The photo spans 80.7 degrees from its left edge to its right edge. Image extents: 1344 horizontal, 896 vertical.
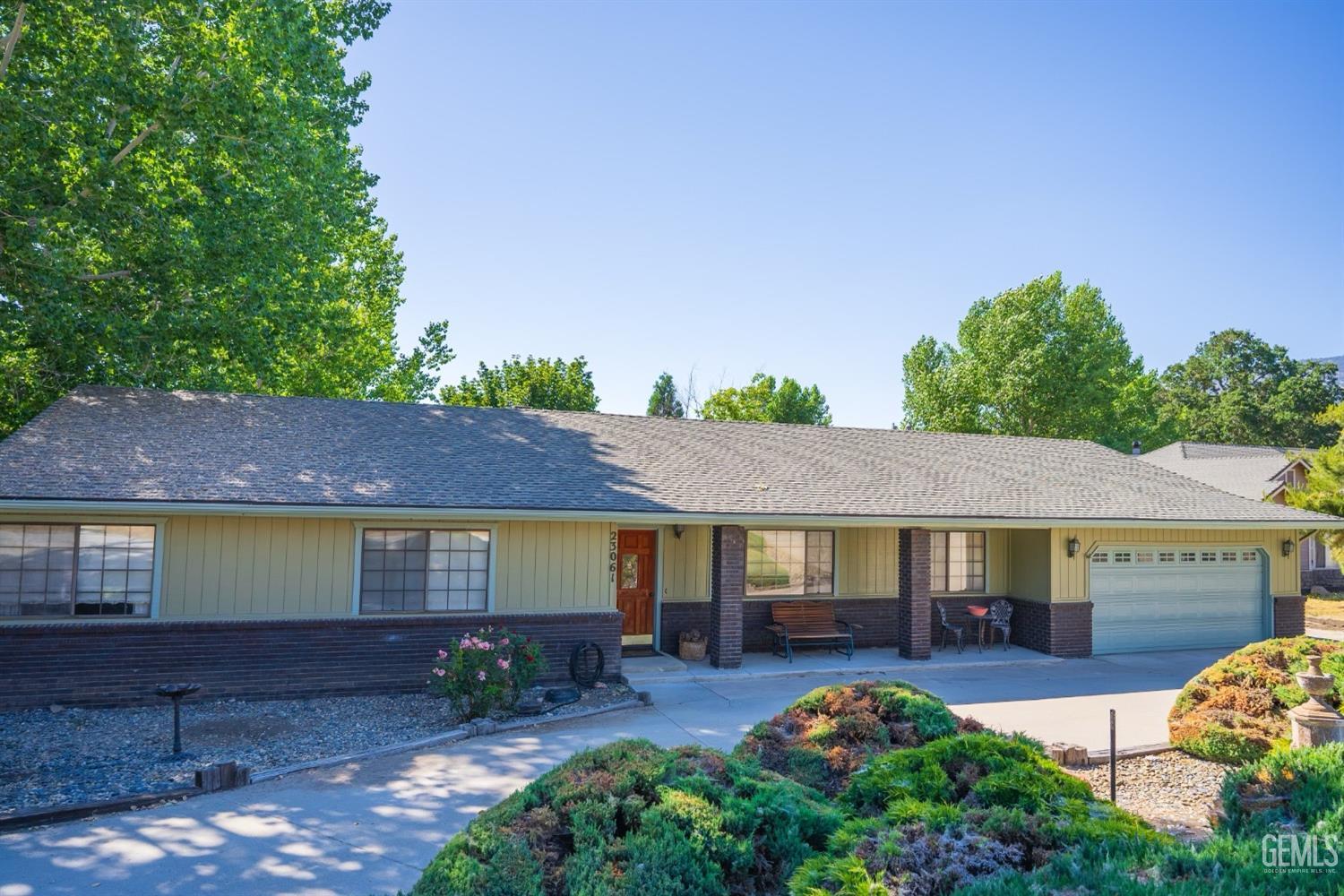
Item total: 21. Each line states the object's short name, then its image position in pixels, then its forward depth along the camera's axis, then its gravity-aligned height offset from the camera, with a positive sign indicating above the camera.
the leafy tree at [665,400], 48.03 +6.75
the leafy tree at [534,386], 32.00 +4.86
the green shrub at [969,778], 4.15 -1.43
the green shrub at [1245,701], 7.80 -1.87
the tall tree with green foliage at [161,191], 12.28 +5.21
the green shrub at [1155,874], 3.00 -1.41
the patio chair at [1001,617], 14.65 -1.87
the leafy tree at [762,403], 42.59 +5.83
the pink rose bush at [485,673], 9.15 -1.99
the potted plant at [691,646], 13.13 -2.26
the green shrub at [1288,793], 4.45 -1.62
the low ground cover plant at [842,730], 5.69 -1.67
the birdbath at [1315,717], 6.49 -1.60
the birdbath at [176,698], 7.82 -1.99
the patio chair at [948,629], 14.16 -2.04
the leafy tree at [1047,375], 33.78 +6.23
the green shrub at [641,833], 3.59 -1.59
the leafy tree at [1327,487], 21.94 +1.02
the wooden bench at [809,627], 13.27 -1.99
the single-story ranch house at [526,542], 9.84 -0.52
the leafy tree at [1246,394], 52.03 +8.89
